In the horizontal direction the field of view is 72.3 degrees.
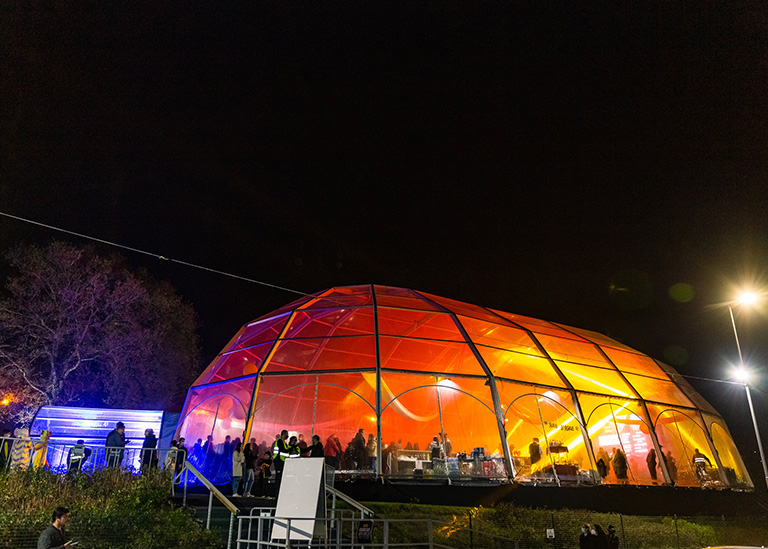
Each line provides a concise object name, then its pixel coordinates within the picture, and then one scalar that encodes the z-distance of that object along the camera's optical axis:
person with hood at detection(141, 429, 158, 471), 15.34
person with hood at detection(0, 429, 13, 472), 11.88
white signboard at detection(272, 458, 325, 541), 9.17
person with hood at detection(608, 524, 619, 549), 13.55
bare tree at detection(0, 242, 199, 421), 27.72
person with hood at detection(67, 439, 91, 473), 13.54
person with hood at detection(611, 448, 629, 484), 18.77
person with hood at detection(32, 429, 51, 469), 12.48
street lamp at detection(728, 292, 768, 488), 20.96
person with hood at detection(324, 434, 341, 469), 17.45
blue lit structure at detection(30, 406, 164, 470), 19.09
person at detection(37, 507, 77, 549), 7.92
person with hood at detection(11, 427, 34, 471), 12.54
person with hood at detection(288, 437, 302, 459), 15.51
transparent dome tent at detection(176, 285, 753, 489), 18.27
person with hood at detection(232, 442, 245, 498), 15.60
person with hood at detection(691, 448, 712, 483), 20.91
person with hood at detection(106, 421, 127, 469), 14.91
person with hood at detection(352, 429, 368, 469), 16.58
